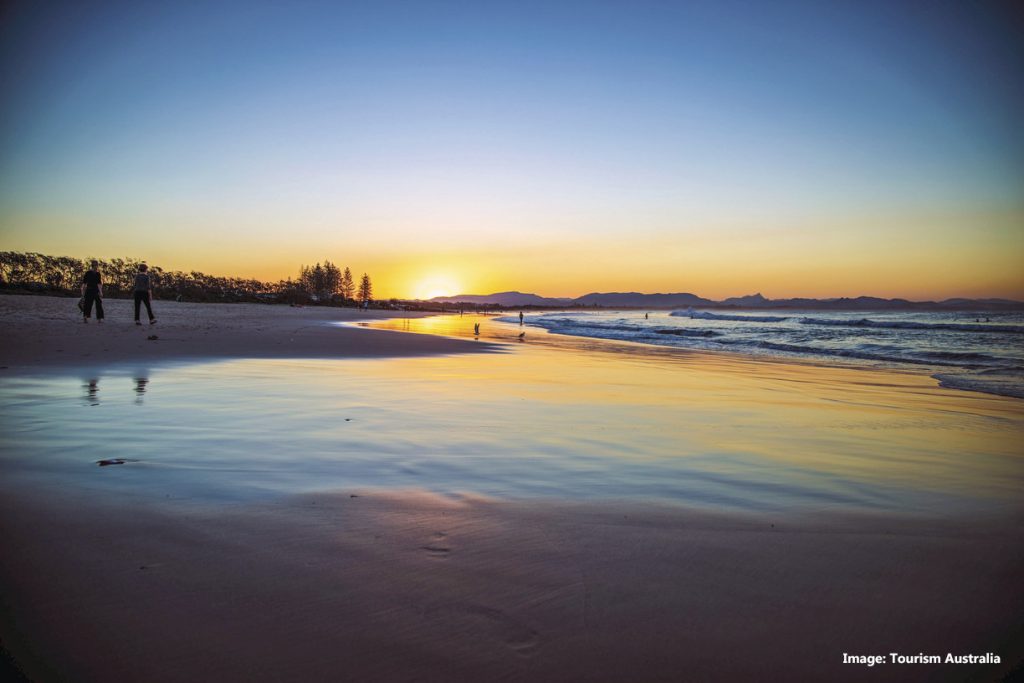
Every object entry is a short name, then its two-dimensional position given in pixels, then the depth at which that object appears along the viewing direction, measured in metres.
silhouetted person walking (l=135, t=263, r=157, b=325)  16.28
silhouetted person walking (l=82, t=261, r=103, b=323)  16.38
